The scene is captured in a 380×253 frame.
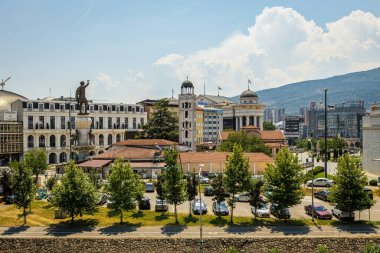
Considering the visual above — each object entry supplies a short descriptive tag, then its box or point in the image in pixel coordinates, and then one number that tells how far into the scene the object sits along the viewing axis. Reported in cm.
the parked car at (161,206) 4888
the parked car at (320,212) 4506
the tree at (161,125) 12181
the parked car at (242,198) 5453
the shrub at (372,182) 6612
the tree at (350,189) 4331
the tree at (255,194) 4500
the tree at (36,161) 6881
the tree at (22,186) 4541
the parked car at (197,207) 4737
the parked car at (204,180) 6769
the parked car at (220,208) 4678
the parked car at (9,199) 5272
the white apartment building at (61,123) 11212
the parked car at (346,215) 4450
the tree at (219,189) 4562
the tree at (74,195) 4391
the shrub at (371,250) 3084
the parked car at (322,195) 5432
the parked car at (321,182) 6562
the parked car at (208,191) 5828
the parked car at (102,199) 5241
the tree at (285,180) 4422
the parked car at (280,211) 4431
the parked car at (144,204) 4981
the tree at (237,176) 4606
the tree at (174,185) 4509
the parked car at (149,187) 6119
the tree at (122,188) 4450
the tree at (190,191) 4659
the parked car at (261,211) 4629
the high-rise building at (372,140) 7969
